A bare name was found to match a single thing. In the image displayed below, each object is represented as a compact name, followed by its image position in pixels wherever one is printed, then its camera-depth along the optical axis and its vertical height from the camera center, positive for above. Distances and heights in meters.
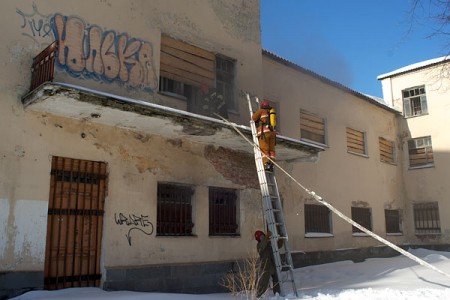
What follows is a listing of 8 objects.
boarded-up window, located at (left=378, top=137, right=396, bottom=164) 19.12 +3.33
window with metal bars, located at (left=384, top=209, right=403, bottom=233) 18.47 +0.17
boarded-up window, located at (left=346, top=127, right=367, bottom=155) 17.13 +3.37
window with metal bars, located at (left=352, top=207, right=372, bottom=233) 16.44 +0.30
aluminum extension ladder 8.28 +0.28
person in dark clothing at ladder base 8.54 -0.75
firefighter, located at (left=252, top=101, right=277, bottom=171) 9.34 +2.00
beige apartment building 7.78 +1.73
